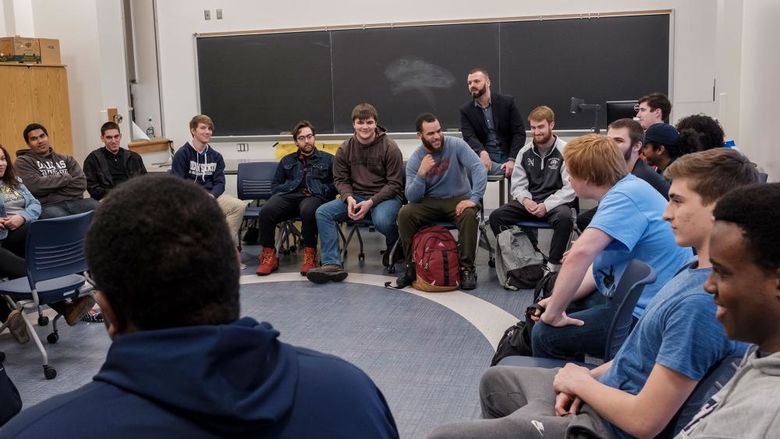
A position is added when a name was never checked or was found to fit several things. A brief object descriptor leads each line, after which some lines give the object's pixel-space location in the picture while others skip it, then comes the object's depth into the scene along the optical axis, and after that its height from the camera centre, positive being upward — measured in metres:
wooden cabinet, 7.35 +0.14
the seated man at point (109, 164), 6.85 -0.47
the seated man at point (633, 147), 4.09 -0.26
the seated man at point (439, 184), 5.68 -0.62
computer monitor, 6.20 -0.08
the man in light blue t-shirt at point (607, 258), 2.60 -0.57
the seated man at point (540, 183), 5.54 -0.62
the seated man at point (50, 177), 6.16 -0.51
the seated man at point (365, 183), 6.02 -0.64
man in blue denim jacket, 6.18 -0.72
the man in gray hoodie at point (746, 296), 1.12 -0.33
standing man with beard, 6.70 -0.19
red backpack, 5.44 -1.16
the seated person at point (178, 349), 0.92 -0.30
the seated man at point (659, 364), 1.63 -0.62
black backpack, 2.93 -0.95
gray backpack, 5.45 -1.17
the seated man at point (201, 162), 6.72 -0.46
